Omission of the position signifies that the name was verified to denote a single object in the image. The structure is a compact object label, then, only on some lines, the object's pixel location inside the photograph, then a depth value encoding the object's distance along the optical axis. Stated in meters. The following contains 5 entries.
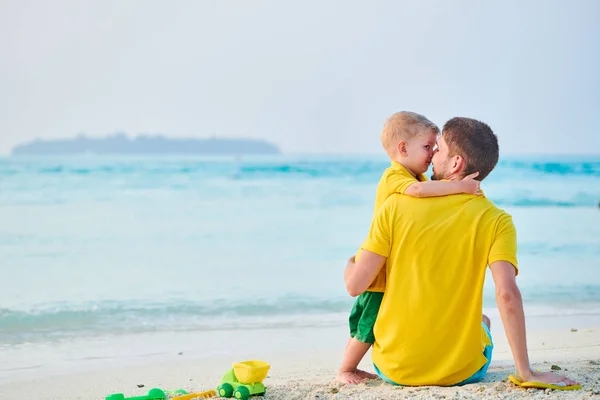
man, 2.88
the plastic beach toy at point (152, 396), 3.08
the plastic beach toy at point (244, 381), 3.04
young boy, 2.88
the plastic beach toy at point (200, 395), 3.11
